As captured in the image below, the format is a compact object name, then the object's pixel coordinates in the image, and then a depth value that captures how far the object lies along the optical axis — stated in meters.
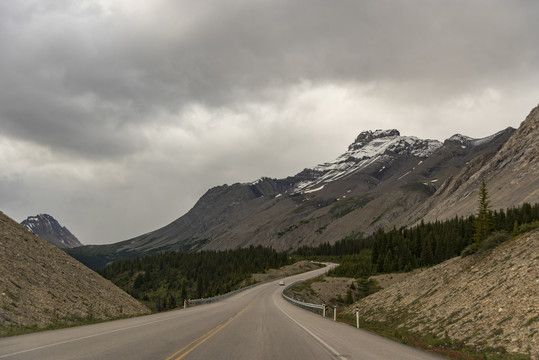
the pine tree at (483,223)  37.34
